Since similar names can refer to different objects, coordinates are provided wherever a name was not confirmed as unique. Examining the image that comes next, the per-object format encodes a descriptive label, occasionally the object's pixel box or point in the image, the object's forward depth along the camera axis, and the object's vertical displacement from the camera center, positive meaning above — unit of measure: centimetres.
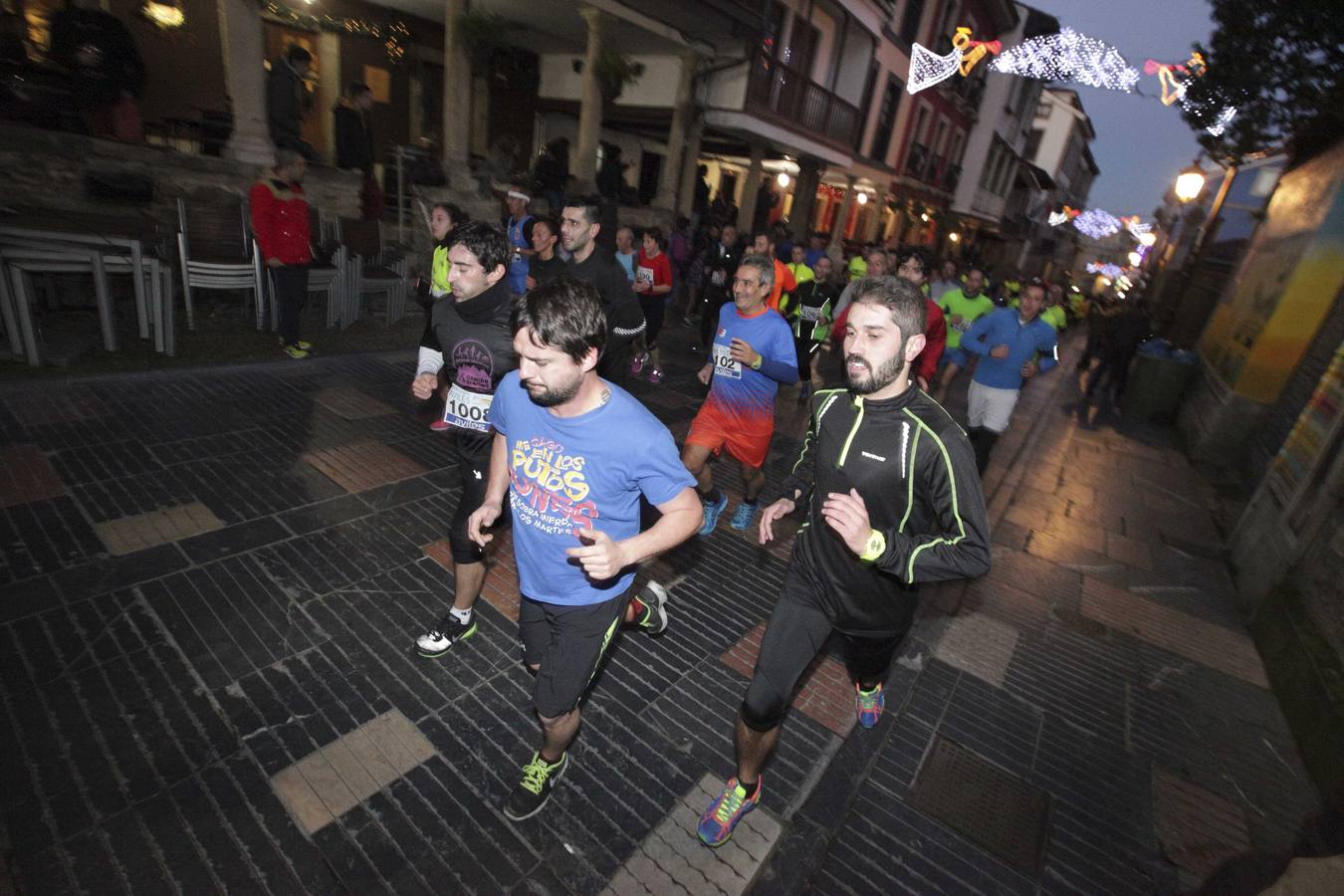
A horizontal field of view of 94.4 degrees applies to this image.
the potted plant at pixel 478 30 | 1072 +230
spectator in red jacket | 693 -99
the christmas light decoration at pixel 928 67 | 1881 +539
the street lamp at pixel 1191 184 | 1401 +227
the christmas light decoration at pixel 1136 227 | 4141 +349
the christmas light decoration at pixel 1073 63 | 1131 +389
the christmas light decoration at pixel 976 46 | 1486 +488
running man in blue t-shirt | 211 -102
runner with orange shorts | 441 -110
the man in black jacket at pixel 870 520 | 226 -97
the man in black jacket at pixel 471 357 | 322 -92
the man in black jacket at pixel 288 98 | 898 +58
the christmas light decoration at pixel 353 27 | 1031 +228
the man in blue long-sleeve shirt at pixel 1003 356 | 599 -85
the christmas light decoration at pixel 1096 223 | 4588 +370
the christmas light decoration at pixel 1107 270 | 5556 +71
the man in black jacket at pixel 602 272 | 473 -57
